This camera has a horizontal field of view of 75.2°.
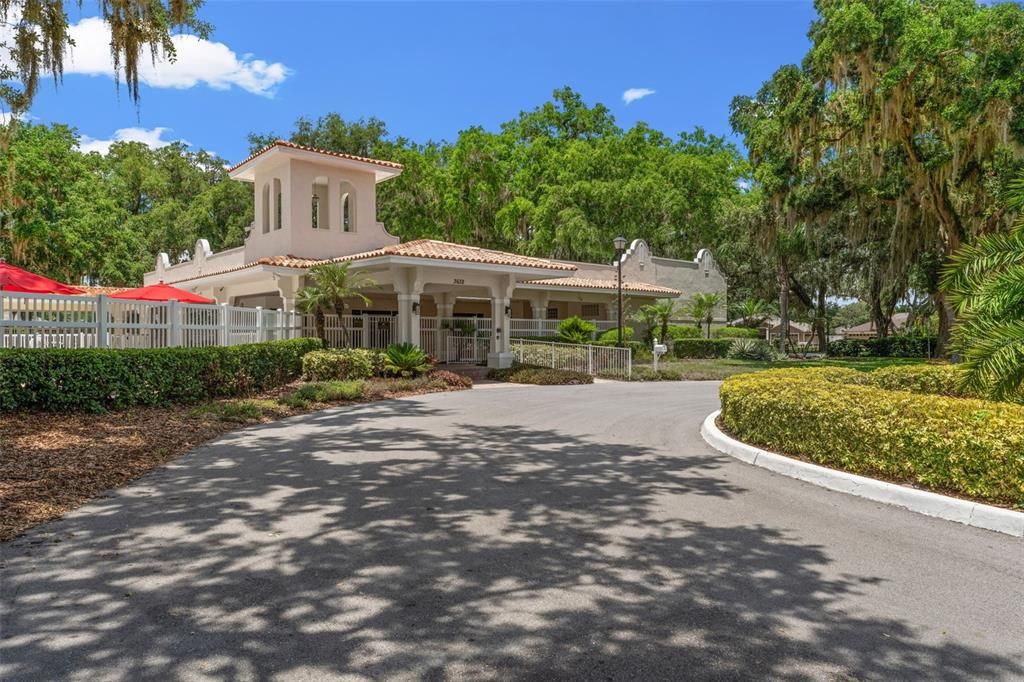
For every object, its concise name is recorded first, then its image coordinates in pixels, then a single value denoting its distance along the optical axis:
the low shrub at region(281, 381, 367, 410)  12.88
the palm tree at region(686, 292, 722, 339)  32.38
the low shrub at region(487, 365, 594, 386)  19.23
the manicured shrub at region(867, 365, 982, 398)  11.27
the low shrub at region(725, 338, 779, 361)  30.99
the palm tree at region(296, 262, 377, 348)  18.12
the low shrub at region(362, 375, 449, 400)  15.23
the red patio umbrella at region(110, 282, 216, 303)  17.30
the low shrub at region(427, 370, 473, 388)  17.69
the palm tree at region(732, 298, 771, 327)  40.41
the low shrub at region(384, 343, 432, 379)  17.89
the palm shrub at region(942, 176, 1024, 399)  7.18
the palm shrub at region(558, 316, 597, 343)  24.70
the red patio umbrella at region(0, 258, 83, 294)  12.18
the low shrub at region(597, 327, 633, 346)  26.49
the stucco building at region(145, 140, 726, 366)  19.78
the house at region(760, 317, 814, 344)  52.38
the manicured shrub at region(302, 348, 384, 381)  16.89
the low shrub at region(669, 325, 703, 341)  31.45
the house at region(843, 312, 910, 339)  70.63
